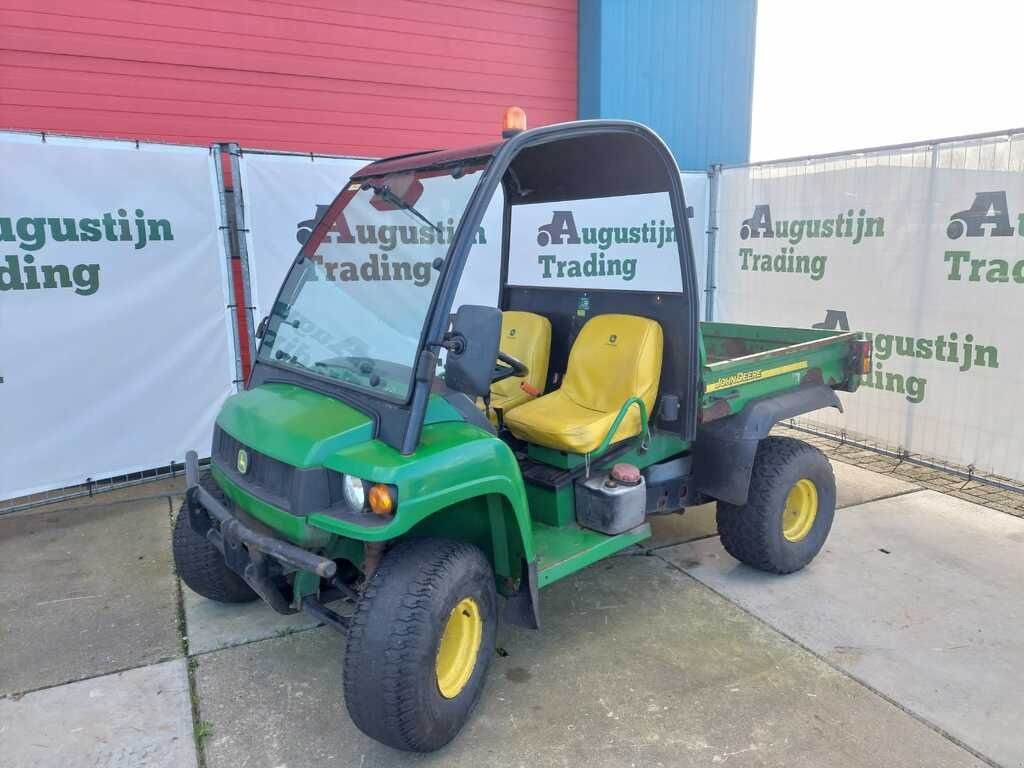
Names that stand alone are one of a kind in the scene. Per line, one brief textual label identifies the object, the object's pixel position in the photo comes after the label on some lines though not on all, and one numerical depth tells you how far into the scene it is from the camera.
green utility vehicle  2.41
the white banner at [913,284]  4.93
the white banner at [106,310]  4.69
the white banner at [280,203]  5.34
